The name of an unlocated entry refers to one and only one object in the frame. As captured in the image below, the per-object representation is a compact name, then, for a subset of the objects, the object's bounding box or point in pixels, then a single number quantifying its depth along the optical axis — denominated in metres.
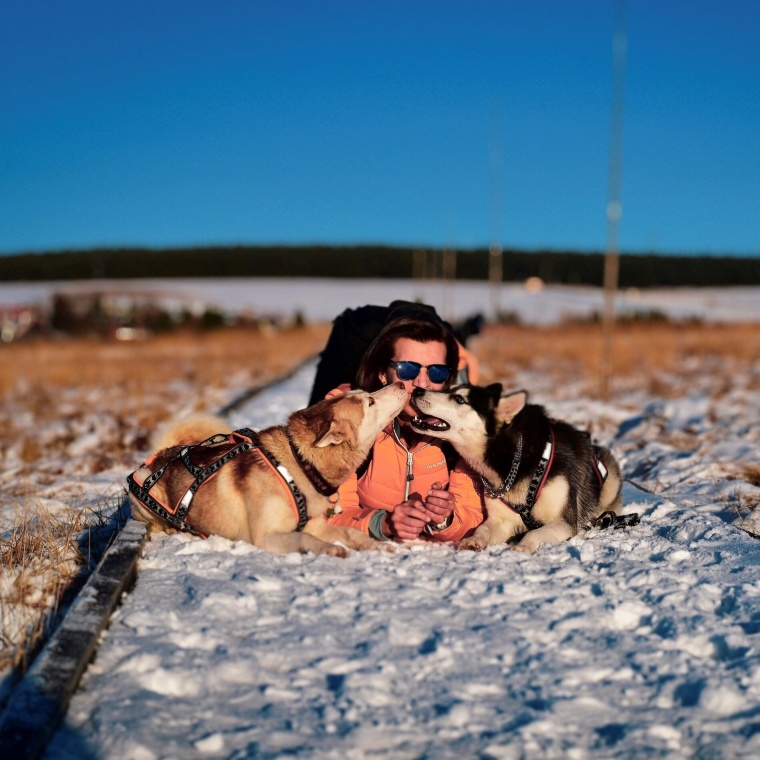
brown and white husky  4.98
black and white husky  5.29
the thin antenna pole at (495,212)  31.03
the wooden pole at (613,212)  15.19
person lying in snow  5.09
